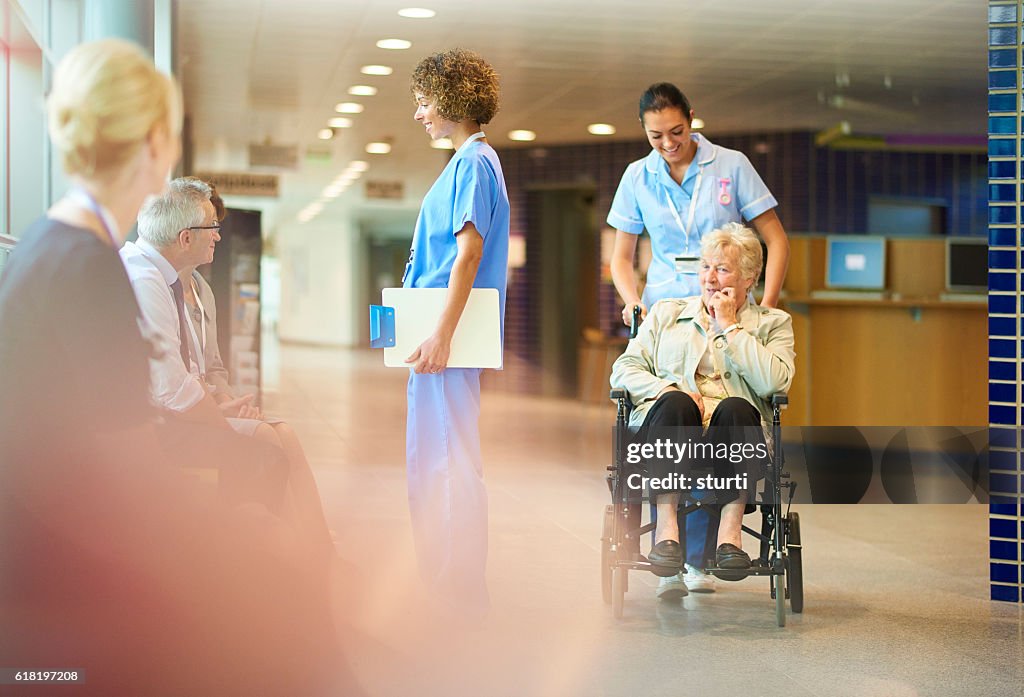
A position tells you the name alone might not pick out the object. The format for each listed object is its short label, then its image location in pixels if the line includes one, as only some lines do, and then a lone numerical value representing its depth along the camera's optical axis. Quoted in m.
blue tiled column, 7.38
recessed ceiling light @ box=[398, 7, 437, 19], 13.74
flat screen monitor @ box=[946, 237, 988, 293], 15.34
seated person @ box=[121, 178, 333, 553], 5.21
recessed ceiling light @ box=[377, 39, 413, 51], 15.15
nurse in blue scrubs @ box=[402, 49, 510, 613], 5.95
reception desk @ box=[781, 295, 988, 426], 15.09
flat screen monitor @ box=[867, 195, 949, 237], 24.06
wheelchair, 6.55
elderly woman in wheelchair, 6.59
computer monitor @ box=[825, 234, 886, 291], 15.26
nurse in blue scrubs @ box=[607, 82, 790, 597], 7.47
